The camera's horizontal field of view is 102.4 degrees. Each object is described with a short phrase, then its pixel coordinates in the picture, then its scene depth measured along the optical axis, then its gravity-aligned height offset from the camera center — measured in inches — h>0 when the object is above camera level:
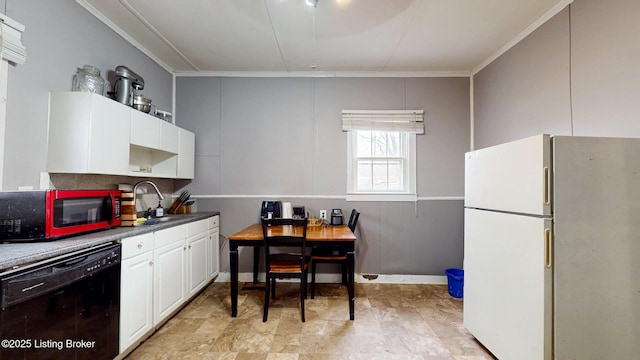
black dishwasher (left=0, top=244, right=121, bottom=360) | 46.3 -26.7
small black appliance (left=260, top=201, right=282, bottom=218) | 127.5 -12.4
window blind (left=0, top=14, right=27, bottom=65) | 60.9 +33.9
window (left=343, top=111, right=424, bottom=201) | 132.0 +13.7
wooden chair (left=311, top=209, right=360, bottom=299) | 110.4 -31.0
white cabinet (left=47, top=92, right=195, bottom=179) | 73.7 +15.1
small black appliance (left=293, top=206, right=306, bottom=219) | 128.7 -14.3
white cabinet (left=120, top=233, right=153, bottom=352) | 71.3 -31.6
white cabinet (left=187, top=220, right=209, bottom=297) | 103.9 -31.7
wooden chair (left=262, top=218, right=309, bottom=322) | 91.4 -28.4
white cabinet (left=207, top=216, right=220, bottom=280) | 121.6 -31.8
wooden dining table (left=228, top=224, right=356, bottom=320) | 94.5 -22.6
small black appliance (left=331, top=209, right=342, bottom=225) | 122.7 -16.7
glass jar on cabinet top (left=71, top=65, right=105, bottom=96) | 79.4 +31.7
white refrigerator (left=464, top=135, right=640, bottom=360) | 56.4 -13.5
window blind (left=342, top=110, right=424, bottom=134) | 131.7 +33.0
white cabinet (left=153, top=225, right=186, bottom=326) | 84.4 -31.6
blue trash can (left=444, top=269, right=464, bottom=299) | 114.7 -44.2
